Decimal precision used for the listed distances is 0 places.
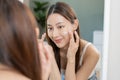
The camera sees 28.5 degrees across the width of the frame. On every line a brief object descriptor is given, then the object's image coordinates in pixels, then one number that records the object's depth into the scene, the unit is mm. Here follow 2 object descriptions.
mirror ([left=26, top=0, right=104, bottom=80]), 1214
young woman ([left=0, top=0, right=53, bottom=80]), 599
